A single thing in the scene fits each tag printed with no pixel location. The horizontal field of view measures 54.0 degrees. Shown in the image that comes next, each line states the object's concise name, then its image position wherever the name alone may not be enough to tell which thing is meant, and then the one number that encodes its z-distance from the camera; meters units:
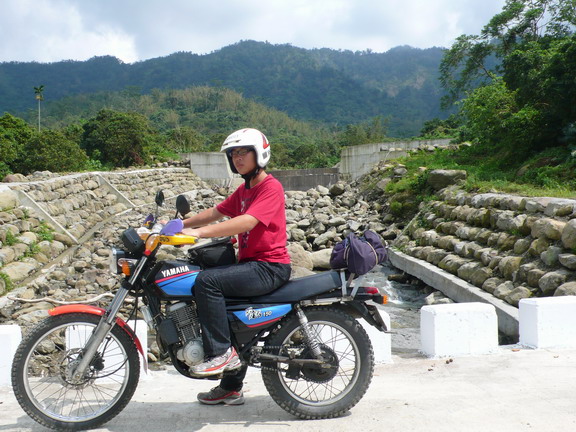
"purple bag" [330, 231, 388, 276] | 3.51
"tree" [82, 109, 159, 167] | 29.92
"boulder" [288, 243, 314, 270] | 12.51
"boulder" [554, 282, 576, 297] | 7.09
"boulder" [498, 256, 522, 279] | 8.74
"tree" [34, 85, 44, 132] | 43.82
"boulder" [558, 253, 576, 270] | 7.50
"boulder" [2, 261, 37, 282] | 11.07
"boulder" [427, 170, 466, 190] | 15.24
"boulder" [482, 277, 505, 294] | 8.88
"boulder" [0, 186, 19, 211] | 13.50
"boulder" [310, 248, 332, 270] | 13.68
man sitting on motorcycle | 3.38
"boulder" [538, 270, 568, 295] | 7.55
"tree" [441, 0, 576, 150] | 13.11
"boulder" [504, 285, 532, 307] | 7.93
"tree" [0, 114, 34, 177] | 22.16
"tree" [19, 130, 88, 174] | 22.70
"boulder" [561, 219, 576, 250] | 7.72
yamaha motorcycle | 3.38
